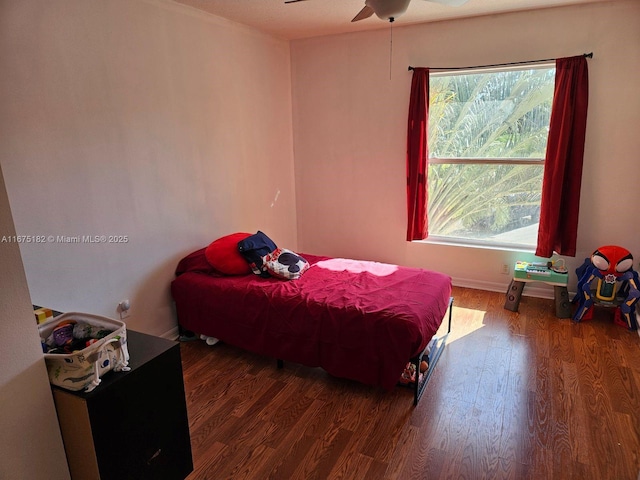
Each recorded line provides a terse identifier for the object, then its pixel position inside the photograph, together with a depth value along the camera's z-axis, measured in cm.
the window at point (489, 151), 364
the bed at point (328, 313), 238
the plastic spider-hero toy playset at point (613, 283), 320
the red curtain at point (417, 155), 385
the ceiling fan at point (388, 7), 211
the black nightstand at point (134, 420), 137
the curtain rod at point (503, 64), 327
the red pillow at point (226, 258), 308
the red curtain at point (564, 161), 331
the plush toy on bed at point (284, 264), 305
